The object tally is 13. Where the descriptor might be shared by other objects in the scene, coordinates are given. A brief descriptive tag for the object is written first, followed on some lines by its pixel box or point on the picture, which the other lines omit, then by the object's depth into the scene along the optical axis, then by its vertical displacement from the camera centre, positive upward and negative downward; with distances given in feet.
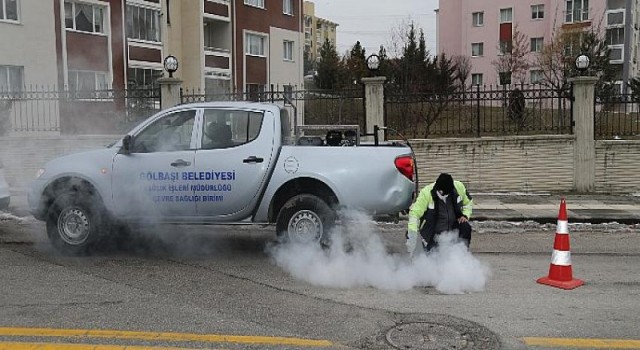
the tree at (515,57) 127.85 +15.19
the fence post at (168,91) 45.52 +3.02
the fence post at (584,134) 42.42 -0.43
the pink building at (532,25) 155.74 +26.61
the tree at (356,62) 178.81 +20.52
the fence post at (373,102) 44.01 +1.98
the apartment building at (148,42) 78.28 +14.71
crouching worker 21.12 -2.69
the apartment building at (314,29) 357.47 +63.00
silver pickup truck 23.32 -1.73
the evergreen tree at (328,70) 177.37 +17.50
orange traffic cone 20.40 -4.48
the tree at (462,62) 134.88 +15.61
